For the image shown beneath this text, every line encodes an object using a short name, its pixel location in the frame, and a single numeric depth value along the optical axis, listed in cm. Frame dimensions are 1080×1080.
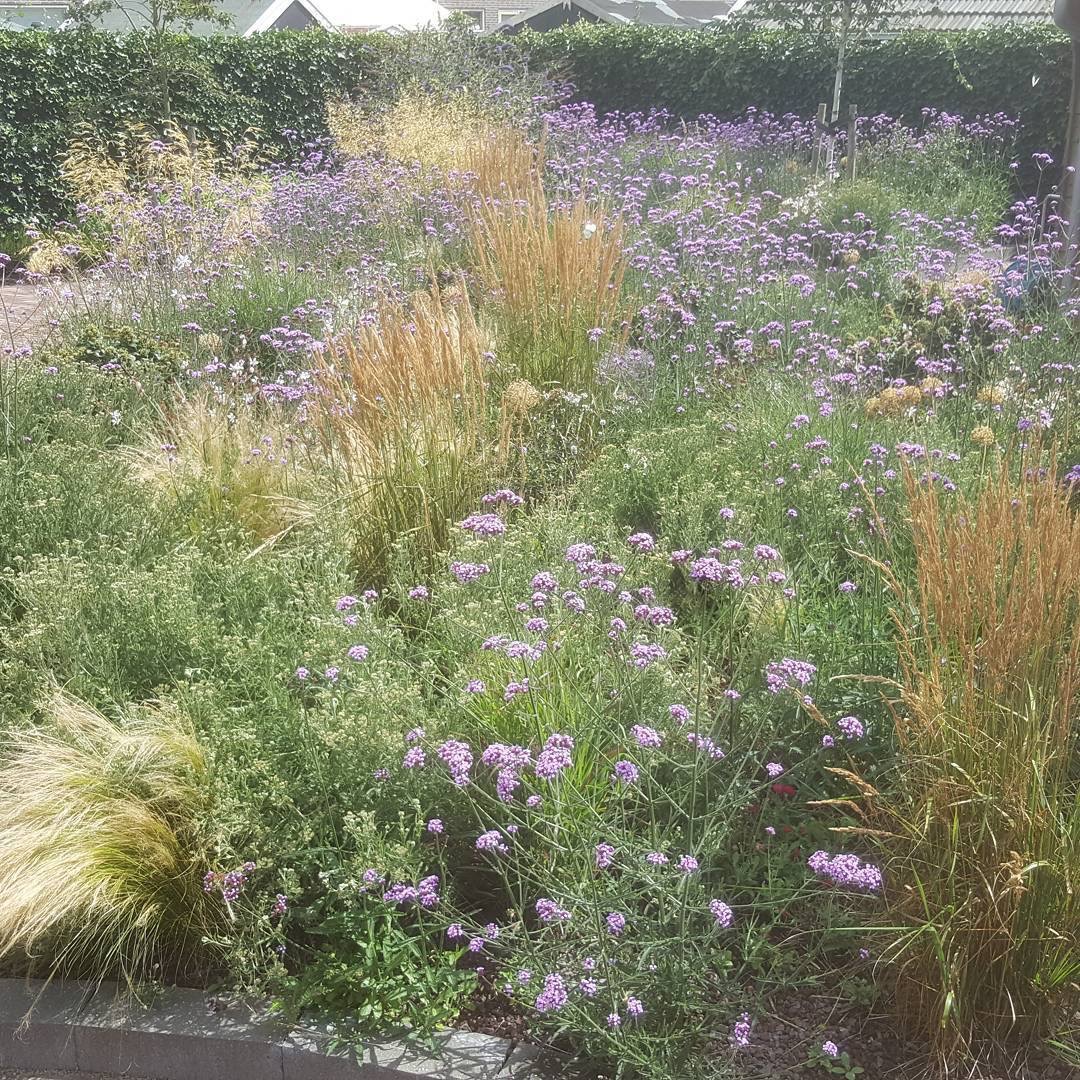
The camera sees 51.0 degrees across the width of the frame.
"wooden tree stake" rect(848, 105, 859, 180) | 1161
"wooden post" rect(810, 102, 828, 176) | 1157
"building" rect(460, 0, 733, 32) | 3950
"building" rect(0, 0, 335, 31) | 2888
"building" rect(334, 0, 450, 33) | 3165
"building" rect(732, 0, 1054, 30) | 2178
